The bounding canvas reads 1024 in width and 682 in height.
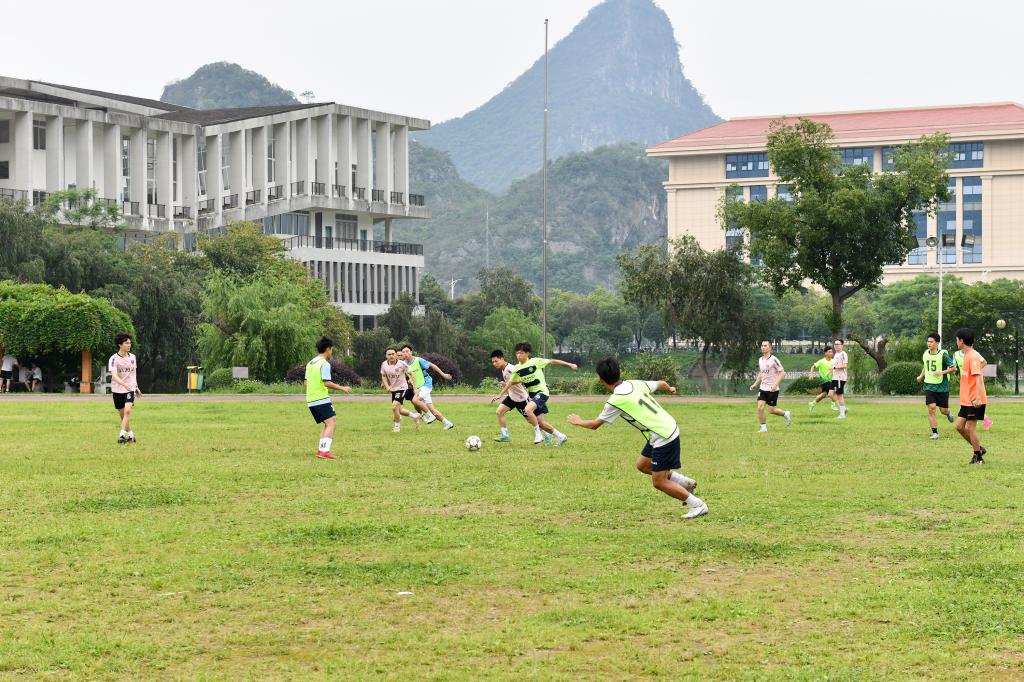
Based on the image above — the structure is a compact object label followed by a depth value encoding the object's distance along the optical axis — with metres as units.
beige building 144.12
